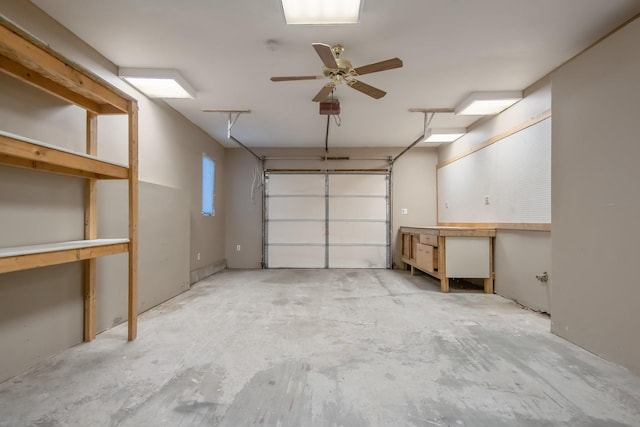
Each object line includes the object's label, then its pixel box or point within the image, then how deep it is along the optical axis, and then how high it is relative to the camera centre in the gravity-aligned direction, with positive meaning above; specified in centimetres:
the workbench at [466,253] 435 -55
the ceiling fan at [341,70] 242 +129
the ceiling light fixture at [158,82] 310 +143
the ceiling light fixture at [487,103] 371 +146
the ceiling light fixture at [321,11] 214 +150
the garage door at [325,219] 676 -9
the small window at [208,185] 570 +60
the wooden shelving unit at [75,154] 162 +37
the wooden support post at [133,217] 254 -3
